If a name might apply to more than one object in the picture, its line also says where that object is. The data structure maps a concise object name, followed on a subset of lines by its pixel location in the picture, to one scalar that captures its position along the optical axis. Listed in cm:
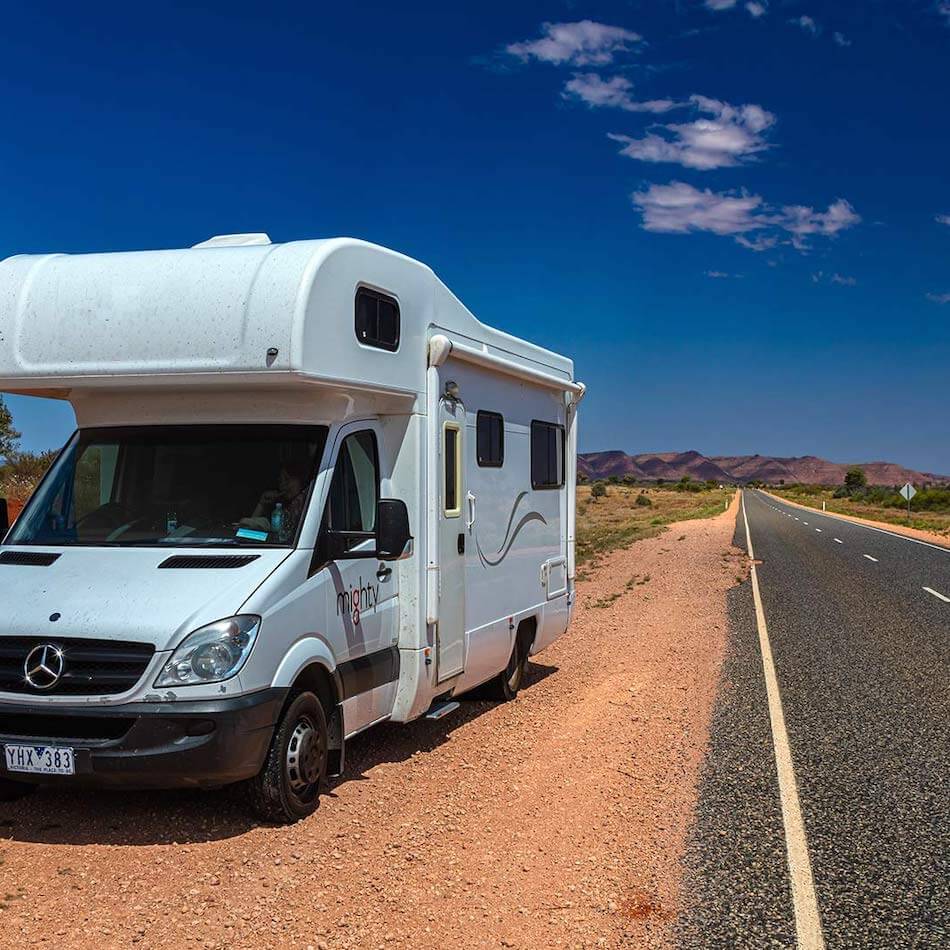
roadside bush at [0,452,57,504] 2388
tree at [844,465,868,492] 13975
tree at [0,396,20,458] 3156
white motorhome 536
